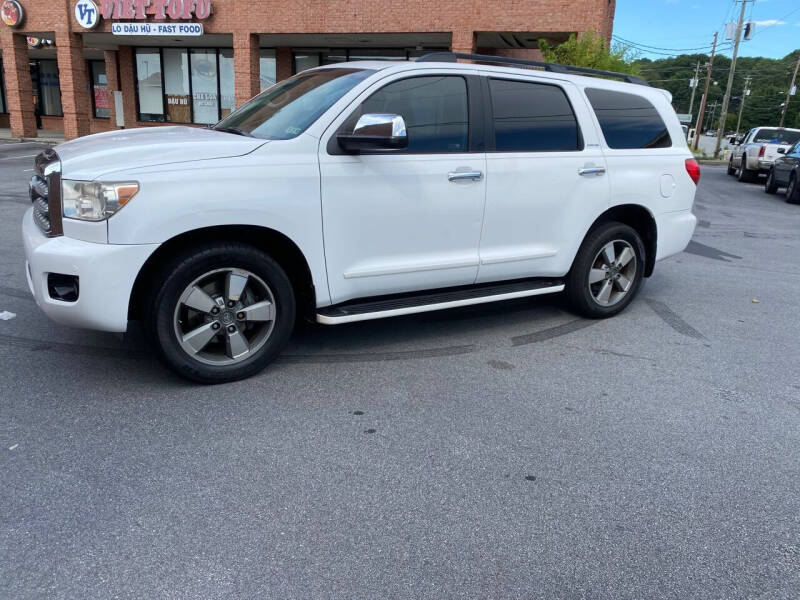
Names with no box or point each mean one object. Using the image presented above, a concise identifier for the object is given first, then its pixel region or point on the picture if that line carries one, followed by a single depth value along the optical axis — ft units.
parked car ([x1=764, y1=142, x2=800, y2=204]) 53.47
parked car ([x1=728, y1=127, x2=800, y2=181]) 69.26
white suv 12.12
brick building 63.67
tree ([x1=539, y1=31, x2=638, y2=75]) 50.90
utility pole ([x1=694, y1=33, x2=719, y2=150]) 169.80
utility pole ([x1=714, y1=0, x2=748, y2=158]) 142.42
